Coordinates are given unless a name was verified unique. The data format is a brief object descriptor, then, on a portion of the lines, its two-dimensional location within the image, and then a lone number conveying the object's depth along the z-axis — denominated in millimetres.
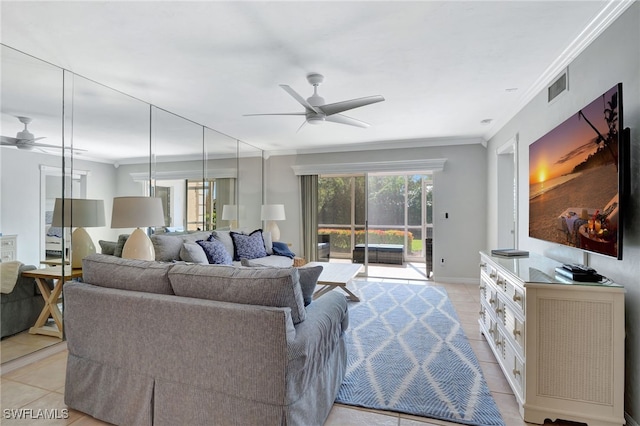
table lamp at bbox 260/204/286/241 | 5855
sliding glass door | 6777
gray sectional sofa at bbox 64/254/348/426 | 1509
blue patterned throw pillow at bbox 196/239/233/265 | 3996
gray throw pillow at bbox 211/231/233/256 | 4604
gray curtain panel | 6336
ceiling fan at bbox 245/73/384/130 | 2814
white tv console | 1705
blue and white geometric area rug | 1982
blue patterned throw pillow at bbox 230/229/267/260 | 4758
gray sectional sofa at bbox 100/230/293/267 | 3428
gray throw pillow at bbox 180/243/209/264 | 3678
